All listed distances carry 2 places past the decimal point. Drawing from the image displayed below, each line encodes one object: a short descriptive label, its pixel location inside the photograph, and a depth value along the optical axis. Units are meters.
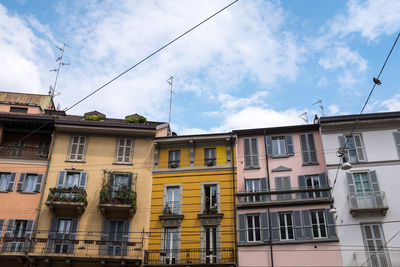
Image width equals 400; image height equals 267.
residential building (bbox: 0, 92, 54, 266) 25.70
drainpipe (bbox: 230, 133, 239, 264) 25.42
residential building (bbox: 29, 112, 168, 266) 25.89
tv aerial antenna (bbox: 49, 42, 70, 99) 33.75
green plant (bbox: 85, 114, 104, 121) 30.48
